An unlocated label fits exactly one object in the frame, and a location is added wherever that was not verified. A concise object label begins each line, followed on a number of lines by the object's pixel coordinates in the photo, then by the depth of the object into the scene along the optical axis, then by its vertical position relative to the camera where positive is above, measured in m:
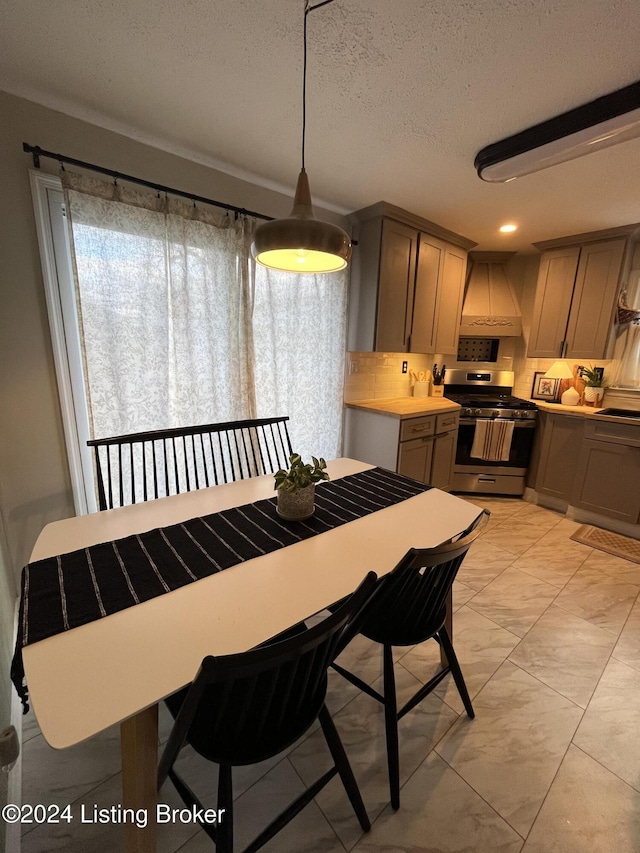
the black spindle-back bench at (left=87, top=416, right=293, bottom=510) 1.67 -0.62
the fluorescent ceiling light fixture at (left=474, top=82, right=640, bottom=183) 1.49 +0.99
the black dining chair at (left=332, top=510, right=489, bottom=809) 1.09 -0.88
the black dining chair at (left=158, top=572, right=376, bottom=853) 0.72 -0.86
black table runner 0.90 -0.64
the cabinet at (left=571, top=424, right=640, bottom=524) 2.85 -0.94
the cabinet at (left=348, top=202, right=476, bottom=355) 2.84 +0.62
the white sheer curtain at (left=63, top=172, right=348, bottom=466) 1.85 +0.20
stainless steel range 3.42 -0.86
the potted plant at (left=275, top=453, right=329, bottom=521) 1.39 -0.51
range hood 3.70 +0.57
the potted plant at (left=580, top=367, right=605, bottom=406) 3.41 -0.23
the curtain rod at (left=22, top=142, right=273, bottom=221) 1.64 +0.85
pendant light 1.08 +0.34
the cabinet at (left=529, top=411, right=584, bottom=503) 3.21 -0.84
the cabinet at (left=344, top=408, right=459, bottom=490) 2.96 -0.74
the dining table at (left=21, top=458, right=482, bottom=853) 0.70 -0.65
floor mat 2.73 -1.39
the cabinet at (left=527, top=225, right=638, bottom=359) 3.10 +0.58
